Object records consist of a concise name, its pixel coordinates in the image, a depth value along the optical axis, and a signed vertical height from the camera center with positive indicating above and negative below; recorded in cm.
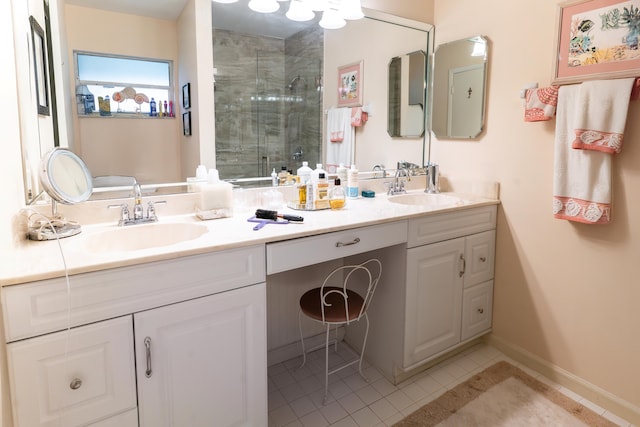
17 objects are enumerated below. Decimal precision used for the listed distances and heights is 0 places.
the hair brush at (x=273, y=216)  159 -21
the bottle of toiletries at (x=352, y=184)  216 -10
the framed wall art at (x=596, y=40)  156 +54
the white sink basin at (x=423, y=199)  220 -19
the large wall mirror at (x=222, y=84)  149 +40
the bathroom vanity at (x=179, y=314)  101 -46
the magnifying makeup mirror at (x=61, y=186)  121 -6
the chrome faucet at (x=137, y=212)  152 -18
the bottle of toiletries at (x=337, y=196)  188 -16
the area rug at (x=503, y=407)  166 -109
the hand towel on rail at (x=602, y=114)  155 +21
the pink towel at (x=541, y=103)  177 +29
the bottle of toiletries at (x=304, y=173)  204 -4
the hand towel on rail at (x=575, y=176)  164 -4
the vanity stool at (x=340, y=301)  170 -65
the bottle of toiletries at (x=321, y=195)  187 -14
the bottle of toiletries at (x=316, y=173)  199 -3
